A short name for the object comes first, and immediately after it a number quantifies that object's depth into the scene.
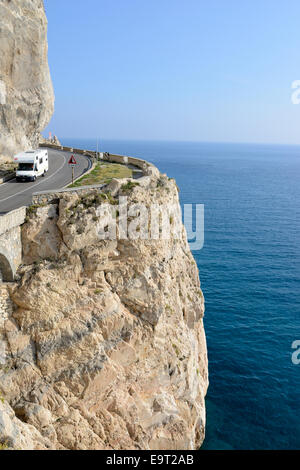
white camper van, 31.08
